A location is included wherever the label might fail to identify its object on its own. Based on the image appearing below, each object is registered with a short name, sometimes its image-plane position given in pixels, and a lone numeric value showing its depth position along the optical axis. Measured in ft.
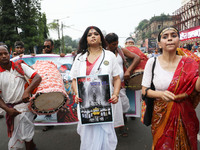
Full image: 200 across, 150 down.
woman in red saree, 5.45
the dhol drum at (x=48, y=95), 7.83
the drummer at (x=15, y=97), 7.66
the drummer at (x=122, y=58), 9.90
